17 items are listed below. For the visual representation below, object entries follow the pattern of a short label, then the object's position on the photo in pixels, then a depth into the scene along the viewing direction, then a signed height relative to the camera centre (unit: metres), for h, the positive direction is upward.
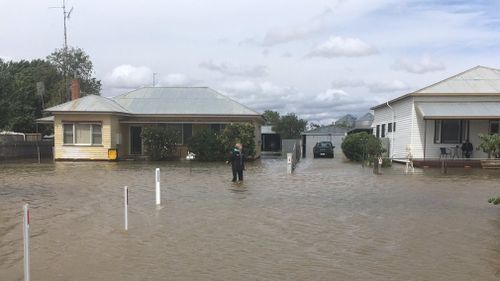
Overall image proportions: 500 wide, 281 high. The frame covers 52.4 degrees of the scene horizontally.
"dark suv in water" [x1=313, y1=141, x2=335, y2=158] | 40.59 -1.43
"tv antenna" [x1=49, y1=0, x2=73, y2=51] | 43.09 +9.76
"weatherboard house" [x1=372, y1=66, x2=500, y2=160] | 28.12 +0.63
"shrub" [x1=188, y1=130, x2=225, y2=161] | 32.19 -0.89
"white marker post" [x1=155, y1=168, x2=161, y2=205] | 12.61 -1.40
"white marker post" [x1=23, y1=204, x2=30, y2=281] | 5.56 -1.20
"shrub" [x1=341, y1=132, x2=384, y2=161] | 28.58 -0.90
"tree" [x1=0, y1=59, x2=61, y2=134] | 33.72 +3.58
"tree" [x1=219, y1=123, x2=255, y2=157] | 31.97 -0.14
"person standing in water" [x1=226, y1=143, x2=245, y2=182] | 19.09 -1.03
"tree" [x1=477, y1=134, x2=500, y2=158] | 22.56 -0.58
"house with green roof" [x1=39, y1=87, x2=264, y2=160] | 31.96 +1.04
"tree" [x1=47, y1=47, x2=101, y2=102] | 58.09 +7.97
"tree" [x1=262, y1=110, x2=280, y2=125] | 94.81 +3.59
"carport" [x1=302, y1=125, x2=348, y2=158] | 53.66 -0.76
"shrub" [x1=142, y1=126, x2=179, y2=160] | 32.25 -0.47
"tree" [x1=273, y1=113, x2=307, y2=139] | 75.40 +0.97
